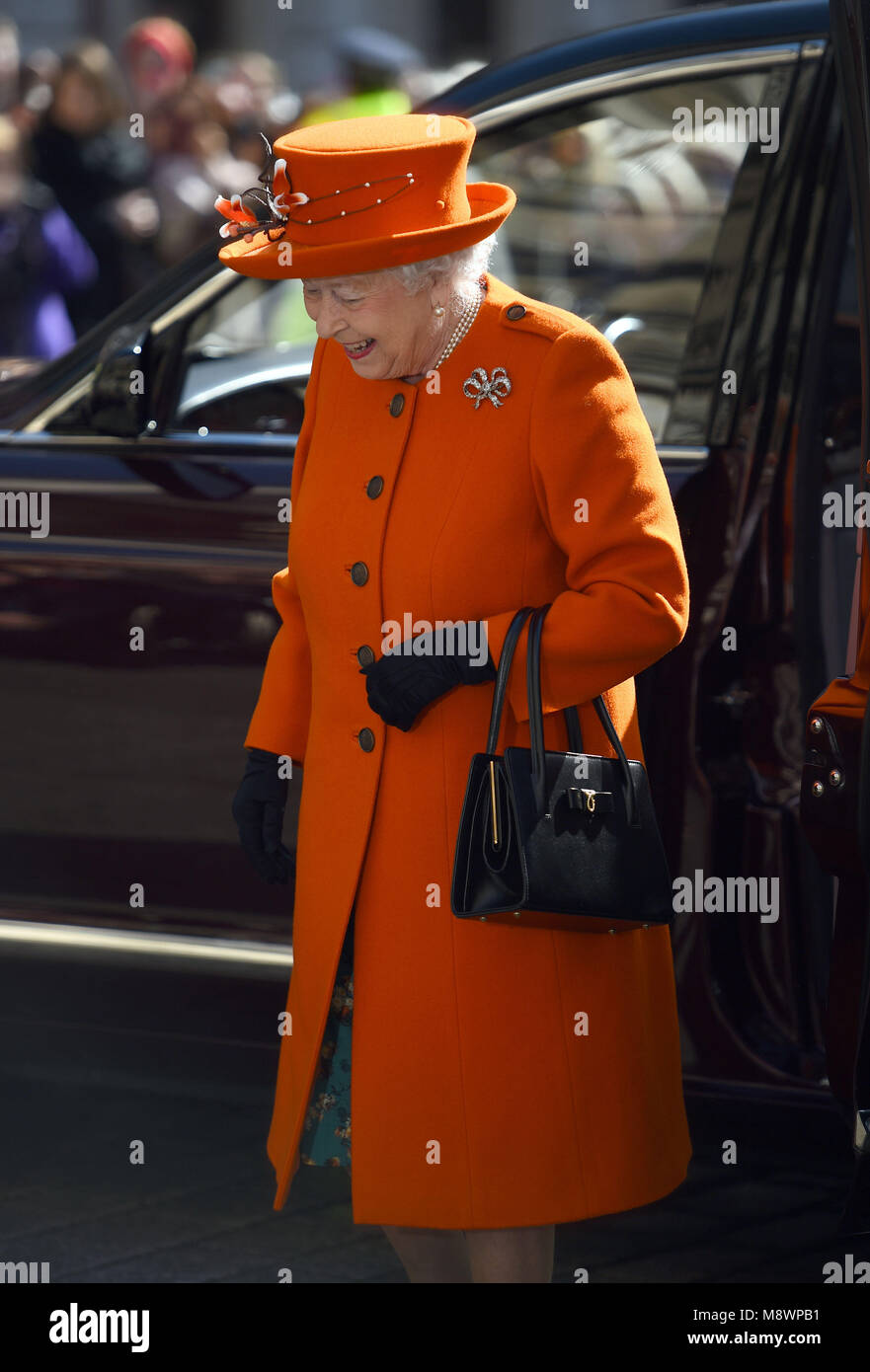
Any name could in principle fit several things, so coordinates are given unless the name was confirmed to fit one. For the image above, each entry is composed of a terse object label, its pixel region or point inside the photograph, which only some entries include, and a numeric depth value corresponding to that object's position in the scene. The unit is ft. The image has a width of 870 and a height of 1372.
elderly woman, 14.89
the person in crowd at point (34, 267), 38.65
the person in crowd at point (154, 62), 49.96
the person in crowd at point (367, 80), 40.06
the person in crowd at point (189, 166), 42.06
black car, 19.74
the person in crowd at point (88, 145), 44.86
